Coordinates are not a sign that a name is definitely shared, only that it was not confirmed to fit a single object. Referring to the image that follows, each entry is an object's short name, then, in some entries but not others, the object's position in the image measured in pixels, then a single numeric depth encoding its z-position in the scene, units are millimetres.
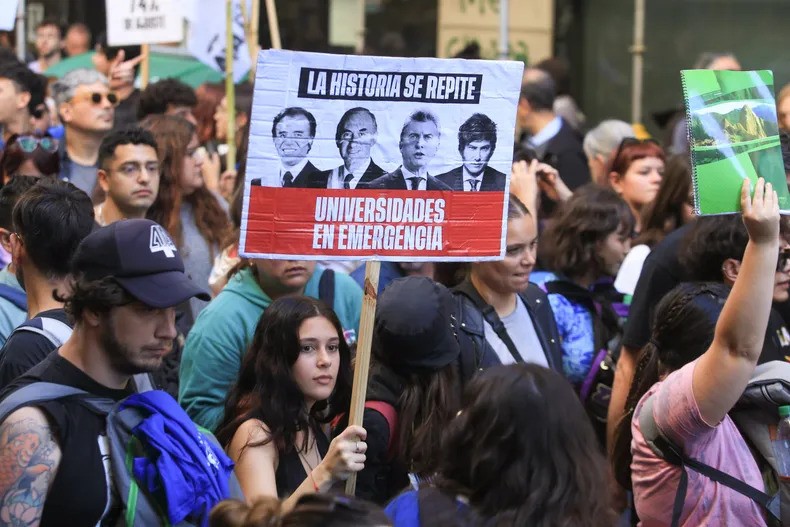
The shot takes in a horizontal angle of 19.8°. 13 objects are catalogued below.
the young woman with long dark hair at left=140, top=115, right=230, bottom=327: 11332
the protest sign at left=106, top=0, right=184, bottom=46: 15096
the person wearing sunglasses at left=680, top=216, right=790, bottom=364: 7950
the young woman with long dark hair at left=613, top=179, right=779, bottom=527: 6084
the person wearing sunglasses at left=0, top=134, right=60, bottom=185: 11339
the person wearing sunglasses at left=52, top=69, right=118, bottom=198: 13166
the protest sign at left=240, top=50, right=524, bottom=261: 6512
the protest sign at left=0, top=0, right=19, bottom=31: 11002
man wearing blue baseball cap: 5277
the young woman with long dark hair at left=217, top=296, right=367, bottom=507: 6926
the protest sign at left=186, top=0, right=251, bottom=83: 16483
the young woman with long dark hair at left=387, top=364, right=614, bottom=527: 4914
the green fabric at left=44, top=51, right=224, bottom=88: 19476
